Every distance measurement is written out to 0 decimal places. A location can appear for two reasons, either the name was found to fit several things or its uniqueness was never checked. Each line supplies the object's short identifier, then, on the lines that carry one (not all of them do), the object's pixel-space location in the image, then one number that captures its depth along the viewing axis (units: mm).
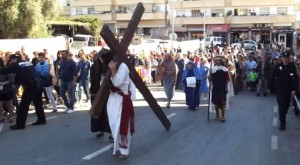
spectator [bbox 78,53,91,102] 15859
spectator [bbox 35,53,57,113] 13188
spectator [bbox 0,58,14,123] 11031
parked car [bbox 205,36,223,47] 58859
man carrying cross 7785
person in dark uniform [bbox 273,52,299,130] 11305
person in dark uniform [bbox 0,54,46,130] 10633
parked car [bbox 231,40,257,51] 53494
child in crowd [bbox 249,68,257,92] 21531
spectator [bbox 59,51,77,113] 13367
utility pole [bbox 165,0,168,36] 73062
